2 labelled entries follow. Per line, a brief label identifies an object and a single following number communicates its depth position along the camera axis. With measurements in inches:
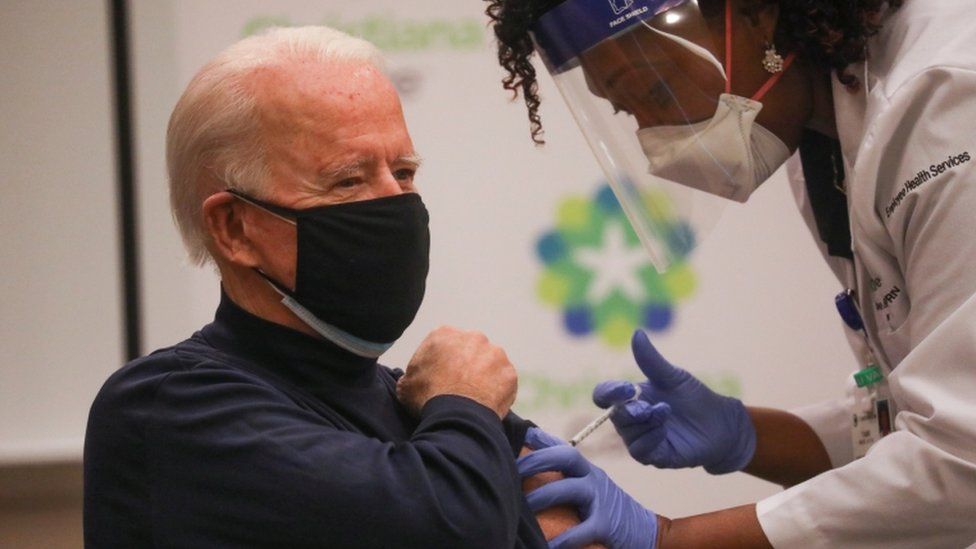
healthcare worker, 131.8
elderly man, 125.2
